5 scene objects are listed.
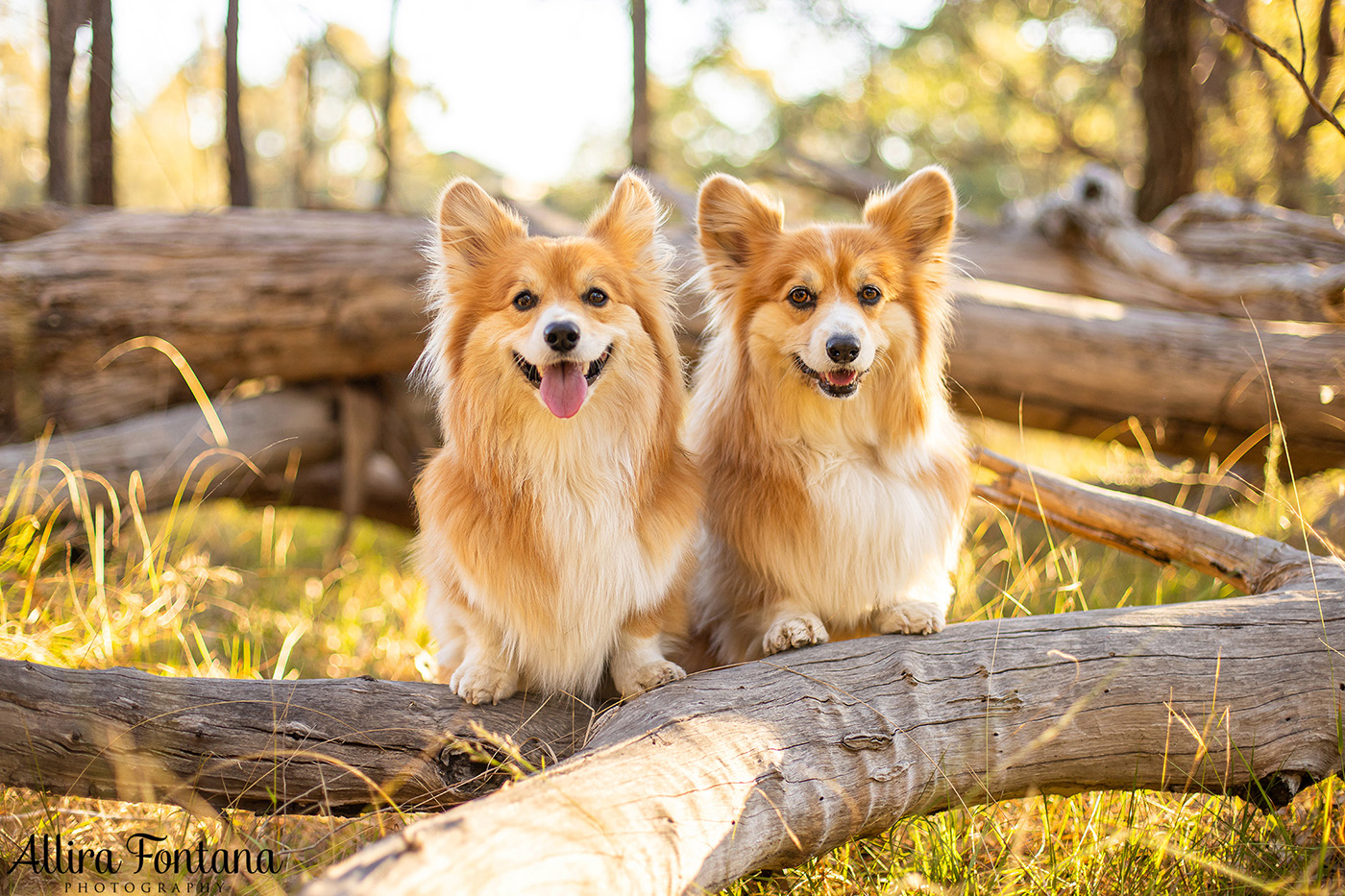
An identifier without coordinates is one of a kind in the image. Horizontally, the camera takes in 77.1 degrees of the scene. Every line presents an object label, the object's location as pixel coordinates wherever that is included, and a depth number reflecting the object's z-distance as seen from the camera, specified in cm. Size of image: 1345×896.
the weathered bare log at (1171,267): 548
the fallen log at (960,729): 194
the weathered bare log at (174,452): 423
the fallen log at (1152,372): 522
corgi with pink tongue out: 270
